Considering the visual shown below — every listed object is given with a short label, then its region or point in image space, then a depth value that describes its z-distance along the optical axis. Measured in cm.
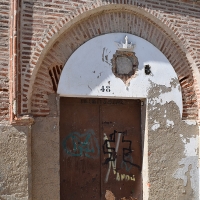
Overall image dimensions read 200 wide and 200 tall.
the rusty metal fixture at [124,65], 589
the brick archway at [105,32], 529
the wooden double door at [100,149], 572
